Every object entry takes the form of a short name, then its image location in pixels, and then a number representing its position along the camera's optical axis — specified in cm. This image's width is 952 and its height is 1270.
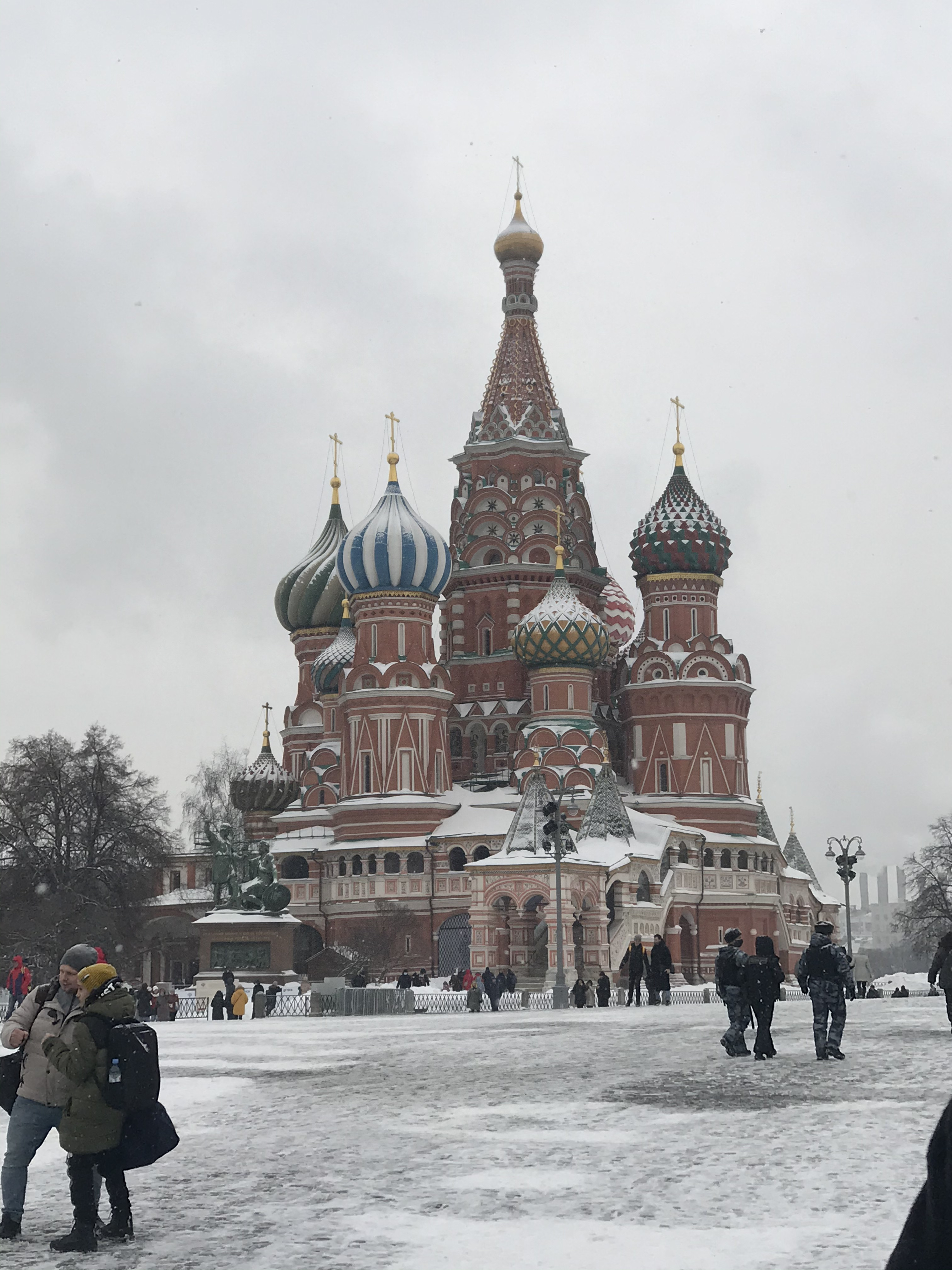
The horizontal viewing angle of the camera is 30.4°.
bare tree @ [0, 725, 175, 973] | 4950
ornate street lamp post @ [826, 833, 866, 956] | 4488
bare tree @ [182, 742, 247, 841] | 7919
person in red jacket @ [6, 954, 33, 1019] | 3506
